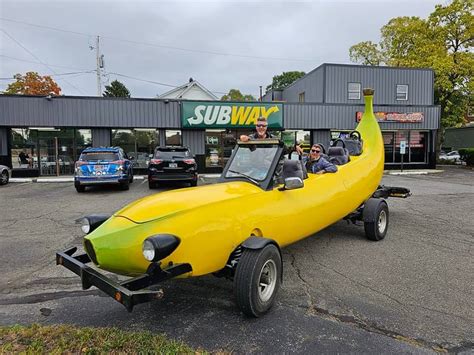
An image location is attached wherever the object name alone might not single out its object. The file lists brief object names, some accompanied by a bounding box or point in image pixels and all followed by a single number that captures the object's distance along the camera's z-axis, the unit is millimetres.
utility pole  33656
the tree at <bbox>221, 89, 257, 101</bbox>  61625
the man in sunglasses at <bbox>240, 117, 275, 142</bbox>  5320
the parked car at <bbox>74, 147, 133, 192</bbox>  12453
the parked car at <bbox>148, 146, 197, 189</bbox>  12789
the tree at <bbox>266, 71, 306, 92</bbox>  70125
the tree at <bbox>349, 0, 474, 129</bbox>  27172
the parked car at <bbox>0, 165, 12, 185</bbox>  15359
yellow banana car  2996
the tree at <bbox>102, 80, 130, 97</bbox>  59041
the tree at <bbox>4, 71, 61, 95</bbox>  43969
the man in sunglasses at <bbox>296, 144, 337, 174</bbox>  5559
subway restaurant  18453
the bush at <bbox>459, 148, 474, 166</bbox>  25273
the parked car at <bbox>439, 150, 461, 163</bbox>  29675
